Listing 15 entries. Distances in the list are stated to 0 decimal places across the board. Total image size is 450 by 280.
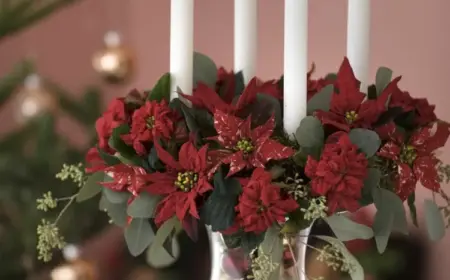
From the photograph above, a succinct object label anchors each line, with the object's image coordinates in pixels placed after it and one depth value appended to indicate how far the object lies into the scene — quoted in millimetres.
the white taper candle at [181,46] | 1354
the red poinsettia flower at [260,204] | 1239
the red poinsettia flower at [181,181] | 1262
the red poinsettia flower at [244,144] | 1254
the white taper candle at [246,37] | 1433
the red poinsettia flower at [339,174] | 1243
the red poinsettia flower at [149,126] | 1298
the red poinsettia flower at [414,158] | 1303
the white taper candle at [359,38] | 1391
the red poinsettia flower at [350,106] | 1293
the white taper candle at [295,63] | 1296
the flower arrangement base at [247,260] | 1316
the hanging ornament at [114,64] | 1739
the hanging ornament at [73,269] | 1643
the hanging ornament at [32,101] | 1649
